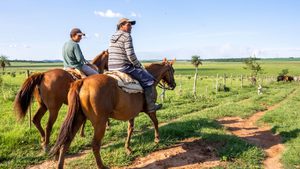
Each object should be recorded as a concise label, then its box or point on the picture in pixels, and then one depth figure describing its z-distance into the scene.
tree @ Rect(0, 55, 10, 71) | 47.09
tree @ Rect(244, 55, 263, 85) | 36.44
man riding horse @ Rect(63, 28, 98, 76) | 8.07
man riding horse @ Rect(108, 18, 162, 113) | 6.78
